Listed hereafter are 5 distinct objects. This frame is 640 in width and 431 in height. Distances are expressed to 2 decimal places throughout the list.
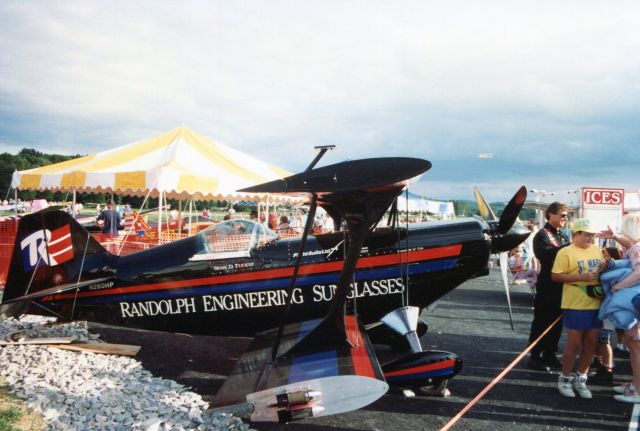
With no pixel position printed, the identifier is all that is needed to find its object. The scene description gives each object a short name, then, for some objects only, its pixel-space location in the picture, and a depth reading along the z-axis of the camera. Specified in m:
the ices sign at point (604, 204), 8.09
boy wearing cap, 4.20
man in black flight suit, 5.03
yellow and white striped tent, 8.51
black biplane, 4.46
